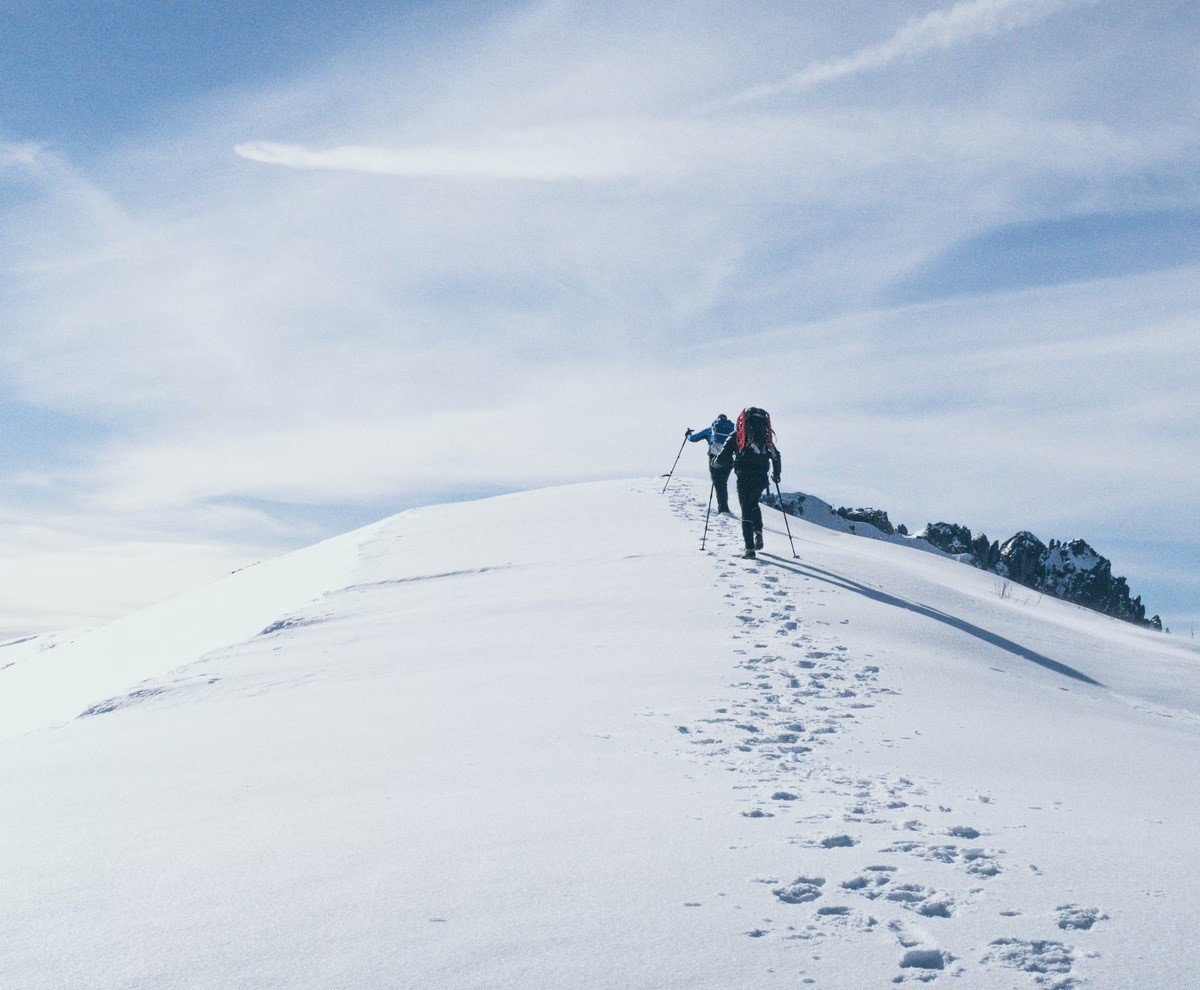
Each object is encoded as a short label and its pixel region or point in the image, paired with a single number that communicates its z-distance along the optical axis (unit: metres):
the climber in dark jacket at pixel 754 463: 14.07
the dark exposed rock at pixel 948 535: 141.52
